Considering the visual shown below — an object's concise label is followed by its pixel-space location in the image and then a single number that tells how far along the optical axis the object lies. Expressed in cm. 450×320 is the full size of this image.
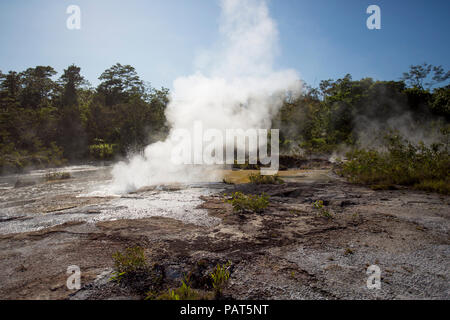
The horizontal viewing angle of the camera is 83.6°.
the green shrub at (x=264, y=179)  813
